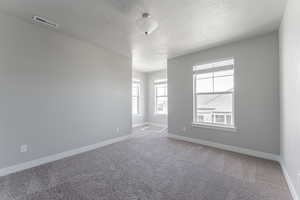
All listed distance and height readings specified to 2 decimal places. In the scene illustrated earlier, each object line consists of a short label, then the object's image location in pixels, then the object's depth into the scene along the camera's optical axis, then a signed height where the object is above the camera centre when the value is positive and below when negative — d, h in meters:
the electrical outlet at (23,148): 2.37 -0.88
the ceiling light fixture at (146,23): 2.10 +1.25
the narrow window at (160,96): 6.48 +0.20
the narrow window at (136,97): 6.61 +0.16
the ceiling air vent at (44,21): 2.35 +1.48
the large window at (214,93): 3.46 +0.20
